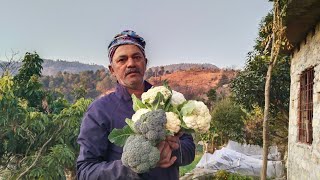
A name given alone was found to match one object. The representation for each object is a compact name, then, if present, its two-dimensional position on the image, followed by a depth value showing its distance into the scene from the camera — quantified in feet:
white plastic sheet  26.11
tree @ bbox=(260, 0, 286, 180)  13.13
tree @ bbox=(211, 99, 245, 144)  38.48
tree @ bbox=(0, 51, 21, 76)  18.15
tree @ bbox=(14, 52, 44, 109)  22.29
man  3.50
